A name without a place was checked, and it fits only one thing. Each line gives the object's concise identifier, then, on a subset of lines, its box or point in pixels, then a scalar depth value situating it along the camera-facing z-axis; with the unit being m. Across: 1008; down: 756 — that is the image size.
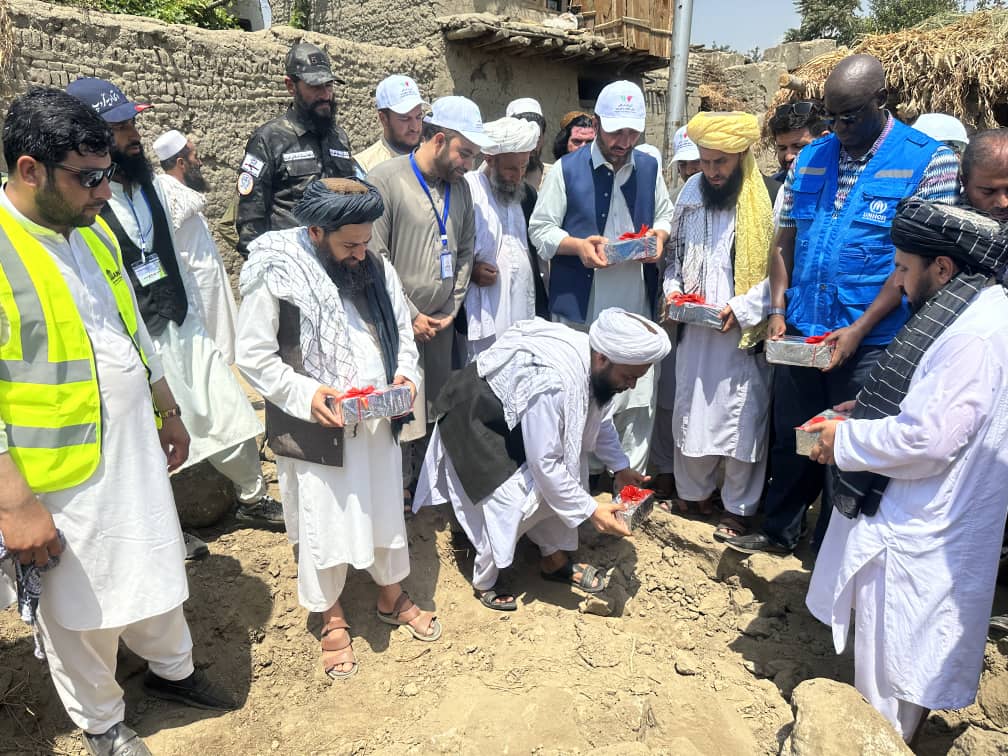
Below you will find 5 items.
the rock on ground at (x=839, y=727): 2.02
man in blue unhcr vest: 2.94
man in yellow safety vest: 2.03
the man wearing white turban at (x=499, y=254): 4.02
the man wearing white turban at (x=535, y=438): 3.11
